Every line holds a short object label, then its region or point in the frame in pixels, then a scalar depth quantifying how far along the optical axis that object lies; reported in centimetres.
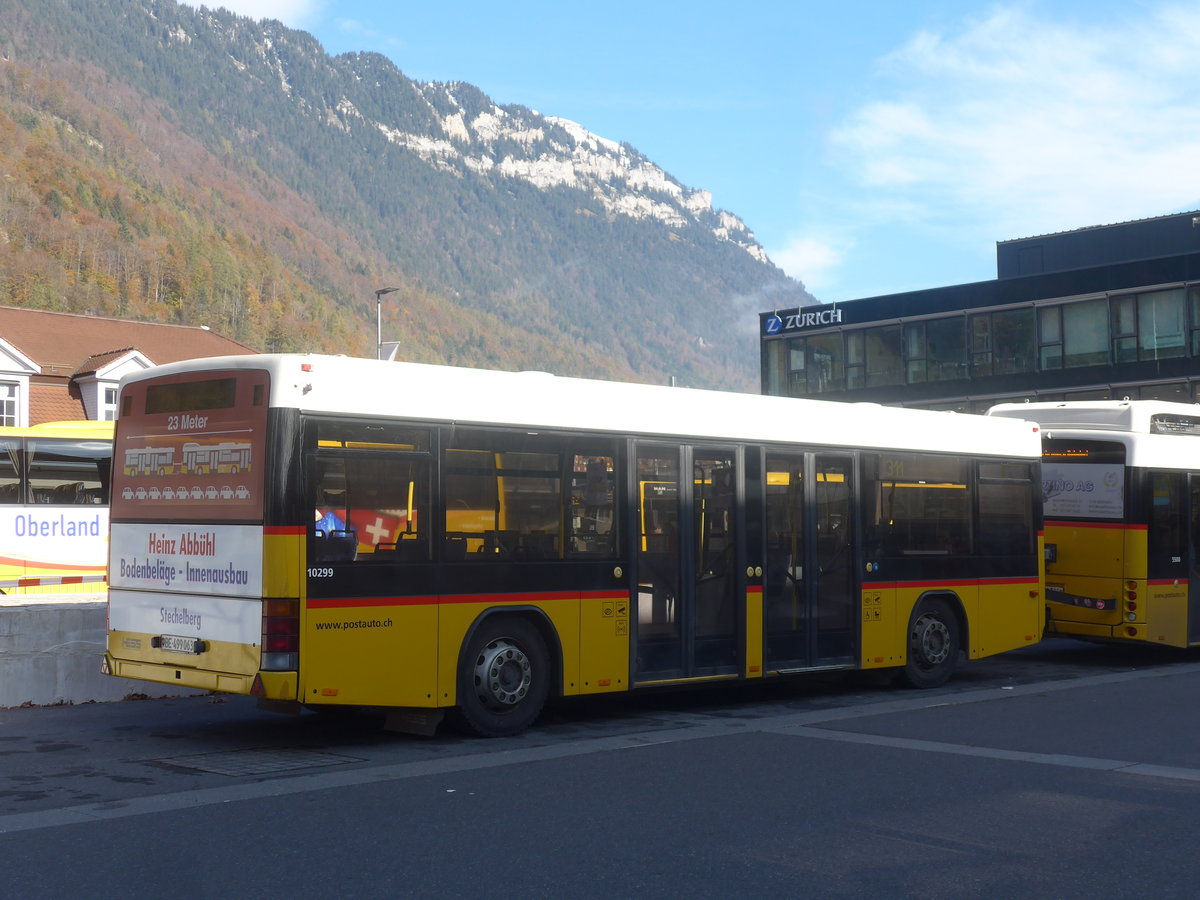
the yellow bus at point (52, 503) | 2509
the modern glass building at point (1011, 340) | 4656
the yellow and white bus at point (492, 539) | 961
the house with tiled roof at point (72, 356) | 5025
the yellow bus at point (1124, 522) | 1708
